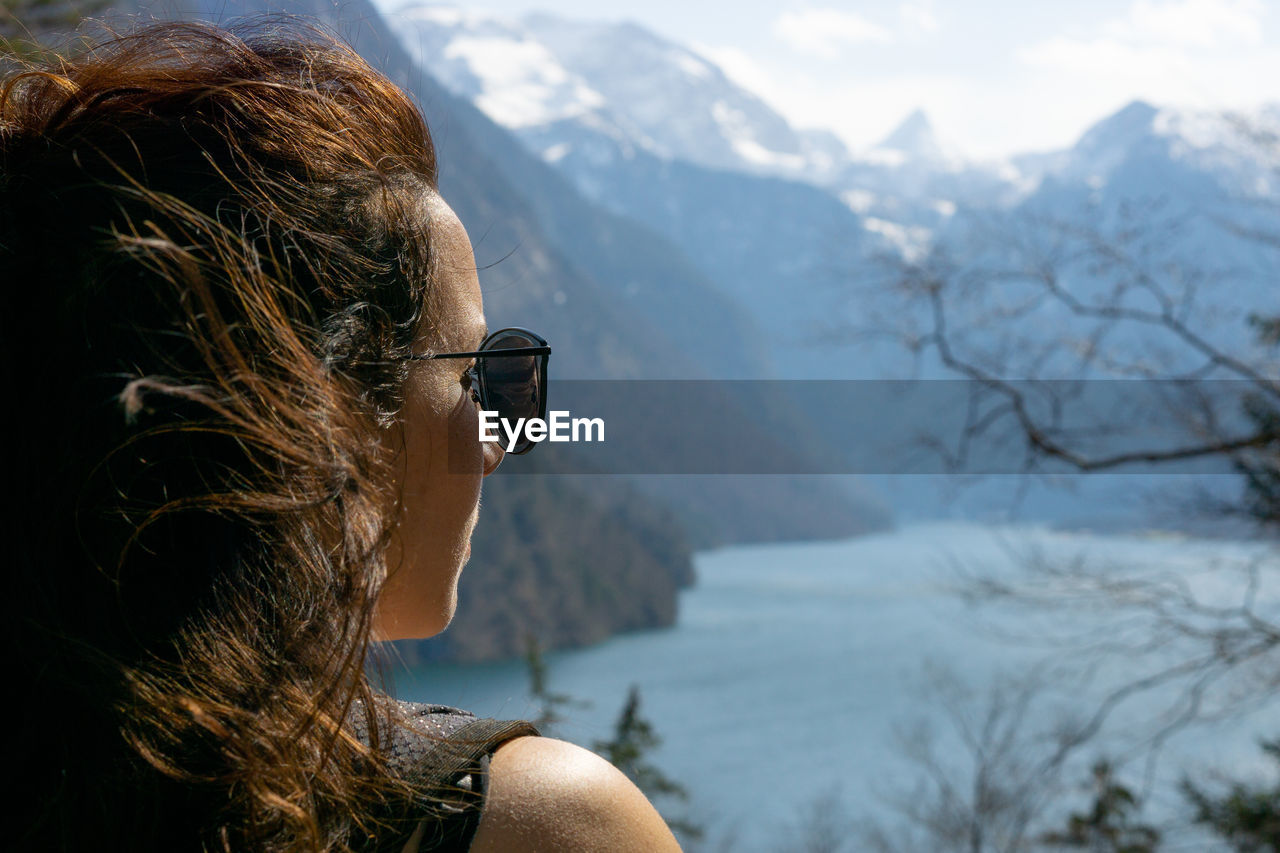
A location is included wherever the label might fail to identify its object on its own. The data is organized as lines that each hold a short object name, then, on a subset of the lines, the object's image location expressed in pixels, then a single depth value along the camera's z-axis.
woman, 0.61
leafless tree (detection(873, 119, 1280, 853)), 6.40
